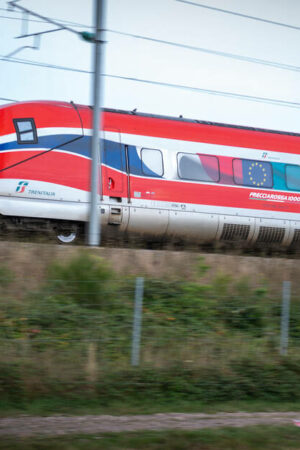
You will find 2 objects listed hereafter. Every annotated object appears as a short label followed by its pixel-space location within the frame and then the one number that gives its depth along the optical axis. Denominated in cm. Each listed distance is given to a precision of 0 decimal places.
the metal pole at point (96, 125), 1775
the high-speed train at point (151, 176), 2237
